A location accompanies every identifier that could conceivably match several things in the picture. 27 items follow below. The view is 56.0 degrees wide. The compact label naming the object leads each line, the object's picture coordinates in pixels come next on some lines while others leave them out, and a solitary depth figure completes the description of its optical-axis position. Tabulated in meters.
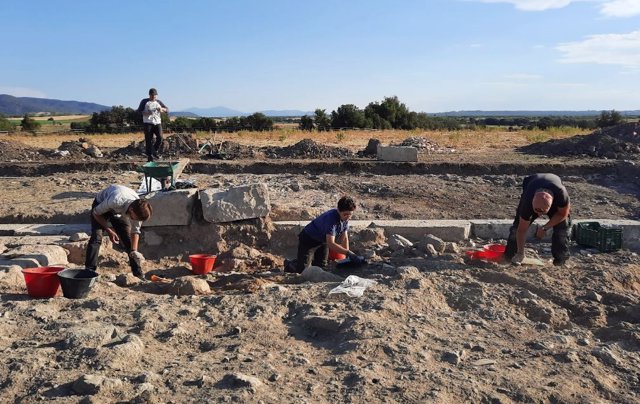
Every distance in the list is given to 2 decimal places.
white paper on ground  5.09
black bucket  5.06
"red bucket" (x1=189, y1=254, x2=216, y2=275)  6.69
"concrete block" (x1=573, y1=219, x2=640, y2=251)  7.71
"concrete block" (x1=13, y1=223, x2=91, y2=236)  7.51
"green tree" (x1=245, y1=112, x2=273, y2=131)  35.44
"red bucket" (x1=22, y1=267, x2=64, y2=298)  5.11
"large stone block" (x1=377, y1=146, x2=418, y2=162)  14.36
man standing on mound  10.90
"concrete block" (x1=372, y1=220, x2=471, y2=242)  7.71
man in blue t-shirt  5.86
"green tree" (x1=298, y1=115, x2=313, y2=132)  35.03
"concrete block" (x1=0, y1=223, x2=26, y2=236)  7.54
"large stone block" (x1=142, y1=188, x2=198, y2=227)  7.53
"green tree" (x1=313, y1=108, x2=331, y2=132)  35.29
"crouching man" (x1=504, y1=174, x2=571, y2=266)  5.46
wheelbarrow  8.14
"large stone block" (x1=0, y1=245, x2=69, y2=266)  6.31
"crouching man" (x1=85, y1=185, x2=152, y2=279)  5.48
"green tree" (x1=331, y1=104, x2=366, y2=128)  34.59
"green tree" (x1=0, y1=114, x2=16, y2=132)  37.11
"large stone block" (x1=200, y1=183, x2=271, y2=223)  7.57
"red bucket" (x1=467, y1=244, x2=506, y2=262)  6.32
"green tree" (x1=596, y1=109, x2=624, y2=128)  36.56
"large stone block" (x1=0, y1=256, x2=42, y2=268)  6.04
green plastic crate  6.98
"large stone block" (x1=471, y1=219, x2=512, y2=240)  7.91
